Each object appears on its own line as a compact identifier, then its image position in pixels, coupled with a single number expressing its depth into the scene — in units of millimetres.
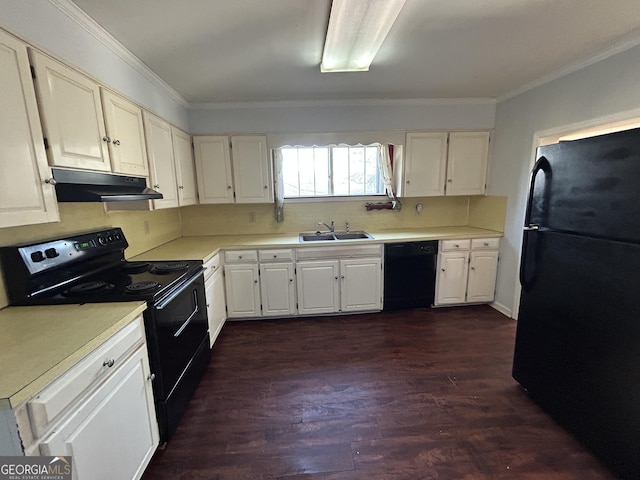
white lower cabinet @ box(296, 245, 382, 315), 3121
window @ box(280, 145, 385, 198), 3613
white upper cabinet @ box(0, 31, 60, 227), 1133
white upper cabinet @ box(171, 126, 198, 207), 2771
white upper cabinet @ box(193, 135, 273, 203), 3201
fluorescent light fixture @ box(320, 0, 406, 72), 1509
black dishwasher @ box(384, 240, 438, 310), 3217
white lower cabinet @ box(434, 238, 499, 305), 3291
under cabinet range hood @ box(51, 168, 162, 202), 1419
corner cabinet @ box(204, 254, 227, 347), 2568
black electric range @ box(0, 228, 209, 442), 1466
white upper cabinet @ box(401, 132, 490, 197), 3369
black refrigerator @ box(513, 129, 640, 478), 1347
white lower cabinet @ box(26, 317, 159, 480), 914
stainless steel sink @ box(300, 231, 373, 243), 3423
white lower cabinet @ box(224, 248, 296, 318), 3047
